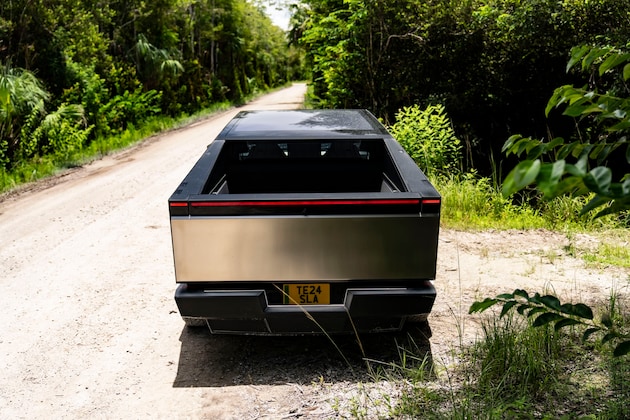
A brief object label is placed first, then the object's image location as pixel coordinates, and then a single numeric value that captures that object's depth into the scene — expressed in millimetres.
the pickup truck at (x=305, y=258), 3523
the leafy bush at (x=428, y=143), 9016
